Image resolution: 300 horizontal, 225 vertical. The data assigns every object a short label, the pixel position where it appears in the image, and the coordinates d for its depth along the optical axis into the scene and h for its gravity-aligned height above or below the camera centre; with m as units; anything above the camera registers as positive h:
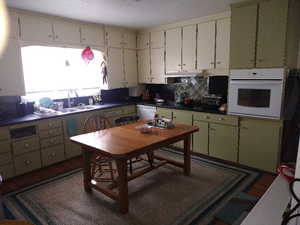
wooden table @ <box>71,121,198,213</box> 2.10 -0.64
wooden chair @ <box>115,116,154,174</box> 3.16 -0.65
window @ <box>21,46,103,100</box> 3.52 +0.23
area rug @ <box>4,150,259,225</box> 2.16 -1.35
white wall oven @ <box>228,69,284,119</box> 2.76 -0.16
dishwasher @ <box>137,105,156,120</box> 4.33 -0.60
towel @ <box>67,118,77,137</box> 3.53 -0.71
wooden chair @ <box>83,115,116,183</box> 2.66 -0.99
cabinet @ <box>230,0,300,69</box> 2.68 +0.62
